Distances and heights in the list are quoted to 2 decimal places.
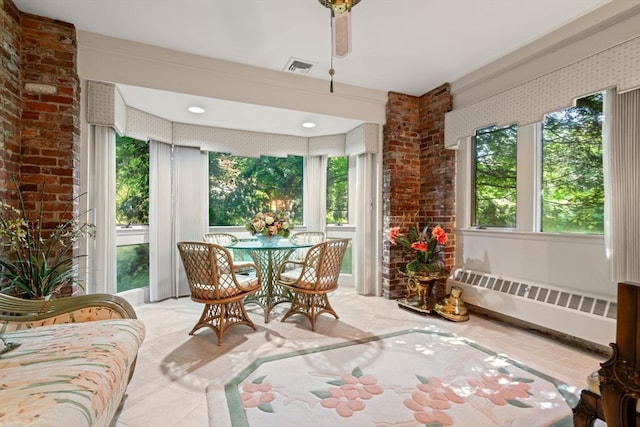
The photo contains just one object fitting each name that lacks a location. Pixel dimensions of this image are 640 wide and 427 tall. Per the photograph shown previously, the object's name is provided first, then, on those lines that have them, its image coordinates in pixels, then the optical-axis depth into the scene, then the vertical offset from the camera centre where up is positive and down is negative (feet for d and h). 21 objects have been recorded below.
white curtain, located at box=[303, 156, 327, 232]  15.80 +1.16
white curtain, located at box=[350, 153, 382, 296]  13.34 -0.90
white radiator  7.40 -2.68
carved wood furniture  3.55 -1.93
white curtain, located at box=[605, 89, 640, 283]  6.83 +0.64
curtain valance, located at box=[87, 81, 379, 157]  9.09 +3.40
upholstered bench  3.19 -2.07
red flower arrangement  10.88 -1.37
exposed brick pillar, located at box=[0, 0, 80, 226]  7.62 +2.76
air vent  10.12 +5.20
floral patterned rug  5.25 -3.66
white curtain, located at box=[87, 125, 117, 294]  9.32 +0.29
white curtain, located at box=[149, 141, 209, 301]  12.48 +0.14
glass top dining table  10.90 -2.46
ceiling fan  5.90 +3.64
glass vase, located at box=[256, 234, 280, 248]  11.11 -1.02
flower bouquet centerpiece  11.08 -0.60
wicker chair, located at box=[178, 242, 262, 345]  8.20 -2.08
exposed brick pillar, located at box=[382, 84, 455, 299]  12.32 +1.94
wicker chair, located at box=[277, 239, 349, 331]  9.24 -2.23
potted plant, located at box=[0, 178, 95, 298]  6.49 -1.09
